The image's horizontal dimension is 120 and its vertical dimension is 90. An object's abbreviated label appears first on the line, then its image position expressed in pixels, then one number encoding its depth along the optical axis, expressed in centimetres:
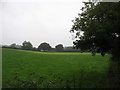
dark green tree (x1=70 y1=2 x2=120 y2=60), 417
